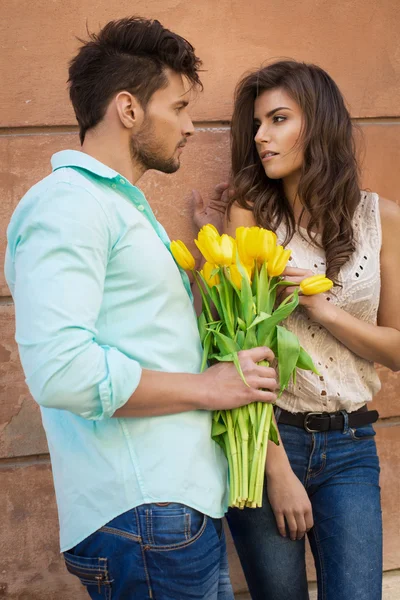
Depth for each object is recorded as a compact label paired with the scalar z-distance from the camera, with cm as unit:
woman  353
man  311
